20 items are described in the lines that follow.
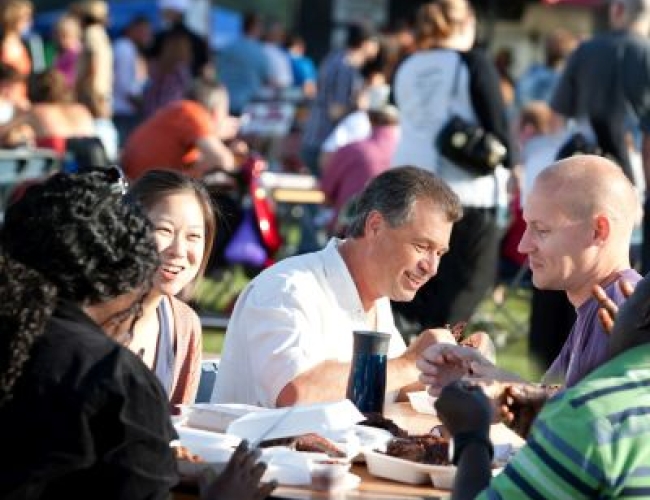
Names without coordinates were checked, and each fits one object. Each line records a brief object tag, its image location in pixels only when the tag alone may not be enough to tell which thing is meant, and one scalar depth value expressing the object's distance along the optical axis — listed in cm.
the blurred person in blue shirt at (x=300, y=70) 2081
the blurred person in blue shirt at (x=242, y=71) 1895
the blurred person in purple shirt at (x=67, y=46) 1722
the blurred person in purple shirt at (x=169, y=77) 1473
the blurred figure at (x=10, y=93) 1280
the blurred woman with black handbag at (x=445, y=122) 855
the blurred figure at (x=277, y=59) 1931
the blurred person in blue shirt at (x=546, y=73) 1452
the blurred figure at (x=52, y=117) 1198
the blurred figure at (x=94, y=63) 1323
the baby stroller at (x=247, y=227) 1058
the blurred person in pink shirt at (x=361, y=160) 1098
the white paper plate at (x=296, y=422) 383
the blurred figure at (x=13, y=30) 1391
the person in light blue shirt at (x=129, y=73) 1759
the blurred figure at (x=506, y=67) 1652
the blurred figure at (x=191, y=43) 1580
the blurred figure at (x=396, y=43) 1364
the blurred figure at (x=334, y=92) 1564
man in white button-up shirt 470
